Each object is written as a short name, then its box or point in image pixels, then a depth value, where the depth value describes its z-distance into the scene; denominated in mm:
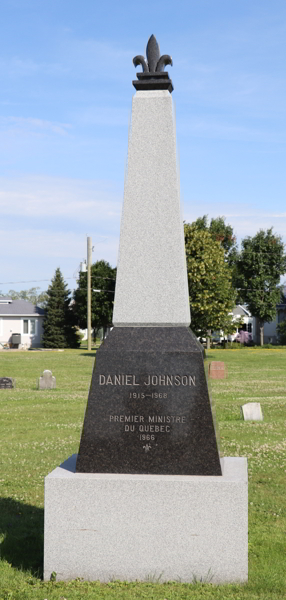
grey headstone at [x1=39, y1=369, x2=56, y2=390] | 25938
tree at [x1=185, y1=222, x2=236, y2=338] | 46250
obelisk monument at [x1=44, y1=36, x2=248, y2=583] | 5809
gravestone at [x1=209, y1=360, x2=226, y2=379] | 31641
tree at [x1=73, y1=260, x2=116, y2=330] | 69188
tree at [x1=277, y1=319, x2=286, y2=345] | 71312
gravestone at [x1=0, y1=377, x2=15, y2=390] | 26297
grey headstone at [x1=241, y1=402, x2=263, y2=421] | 16312
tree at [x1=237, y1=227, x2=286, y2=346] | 73812
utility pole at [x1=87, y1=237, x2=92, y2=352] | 56562
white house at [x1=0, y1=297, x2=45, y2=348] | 70500
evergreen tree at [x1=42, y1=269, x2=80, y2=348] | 66188
